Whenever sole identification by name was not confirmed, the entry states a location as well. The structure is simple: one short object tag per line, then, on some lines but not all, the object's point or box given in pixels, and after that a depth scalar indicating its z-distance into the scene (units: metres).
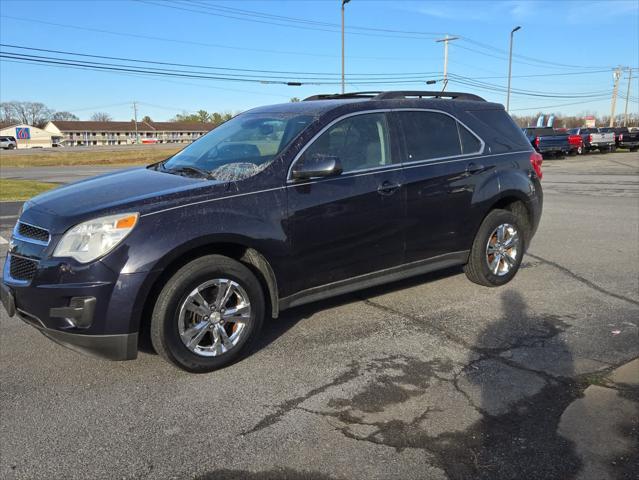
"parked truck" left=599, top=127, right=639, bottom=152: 36.97
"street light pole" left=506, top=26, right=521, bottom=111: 46.17
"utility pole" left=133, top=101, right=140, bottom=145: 114.34
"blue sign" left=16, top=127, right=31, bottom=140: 113.00
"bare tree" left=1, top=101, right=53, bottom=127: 143.62
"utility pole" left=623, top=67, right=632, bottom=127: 84.82
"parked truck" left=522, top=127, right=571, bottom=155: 30.46
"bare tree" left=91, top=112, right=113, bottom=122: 163.12
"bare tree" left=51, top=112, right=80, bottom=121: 152.85
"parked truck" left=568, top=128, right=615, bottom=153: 34.81
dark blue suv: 3.43
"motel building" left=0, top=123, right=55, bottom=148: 111.81
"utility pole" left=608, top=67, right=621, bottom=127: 66.62
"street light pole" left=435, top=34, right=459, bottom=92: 44.91
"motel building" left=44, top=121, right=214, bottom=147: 119.81
